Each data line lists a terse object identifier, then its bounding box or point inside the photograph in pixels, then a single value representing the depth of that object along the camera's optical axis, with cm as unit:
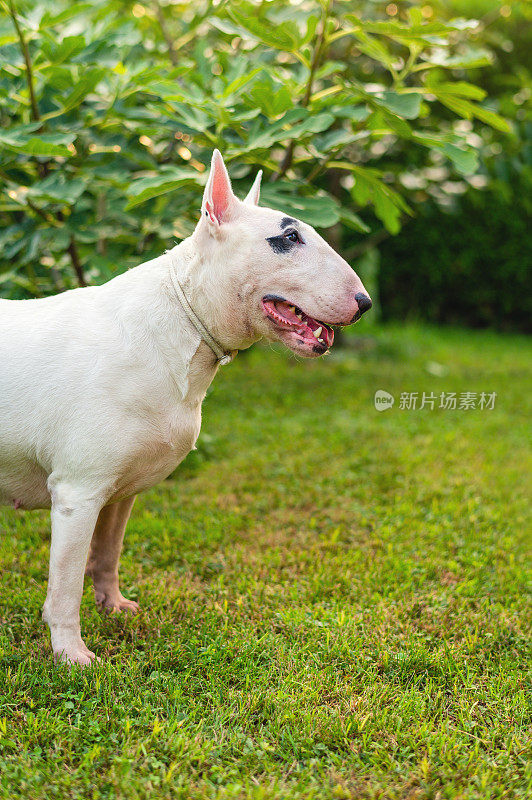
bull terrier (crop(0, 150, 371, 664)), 230
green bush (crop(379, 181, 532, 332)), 1000
